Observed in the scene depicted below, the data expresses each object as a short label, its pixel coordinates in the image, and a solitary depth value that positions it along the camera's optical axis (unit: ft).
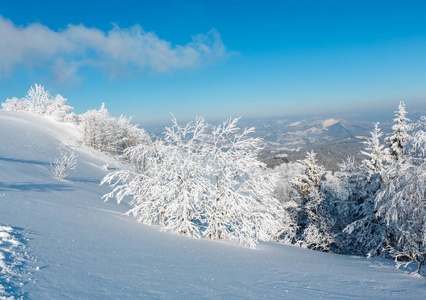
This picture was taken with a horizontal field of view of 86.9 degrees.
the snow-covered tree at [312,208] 63.00
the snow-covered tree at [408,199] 24.20
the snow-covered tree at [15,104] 162.30
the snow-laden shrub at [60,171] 43.39
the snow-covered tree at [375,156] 54.29
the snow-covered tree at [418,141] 25.32
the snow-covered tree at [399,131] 52.75
